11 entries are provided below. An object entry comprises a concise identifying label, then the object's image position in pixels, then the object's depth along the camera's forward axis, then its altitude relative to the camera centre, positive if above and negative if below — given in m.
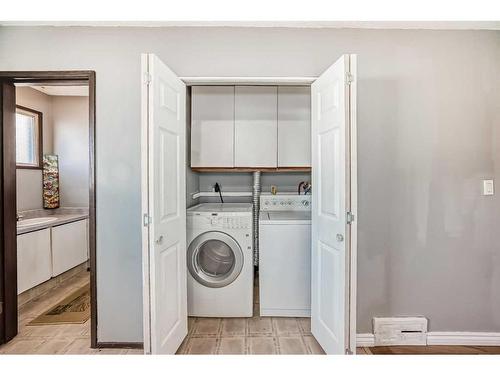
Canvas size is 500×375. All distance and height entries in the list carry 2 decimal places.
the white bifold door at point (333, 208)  1.60 -0.14
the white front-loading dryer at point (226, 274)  2.43 -0.71
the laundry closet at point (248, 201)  1.61 -0.14
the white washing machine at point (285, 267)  2.43 -0.70
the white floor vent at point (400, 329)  2.04 -1.03
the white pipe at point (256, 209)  3.14 -0.26
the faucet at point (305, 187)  3.17 -0.02
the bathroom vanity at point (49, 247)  2.81 -0.69
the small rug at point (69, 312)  2.40 -1.14
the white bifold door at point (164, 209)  1.56 -0.14
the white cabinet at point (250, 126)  2.75 +0.57
